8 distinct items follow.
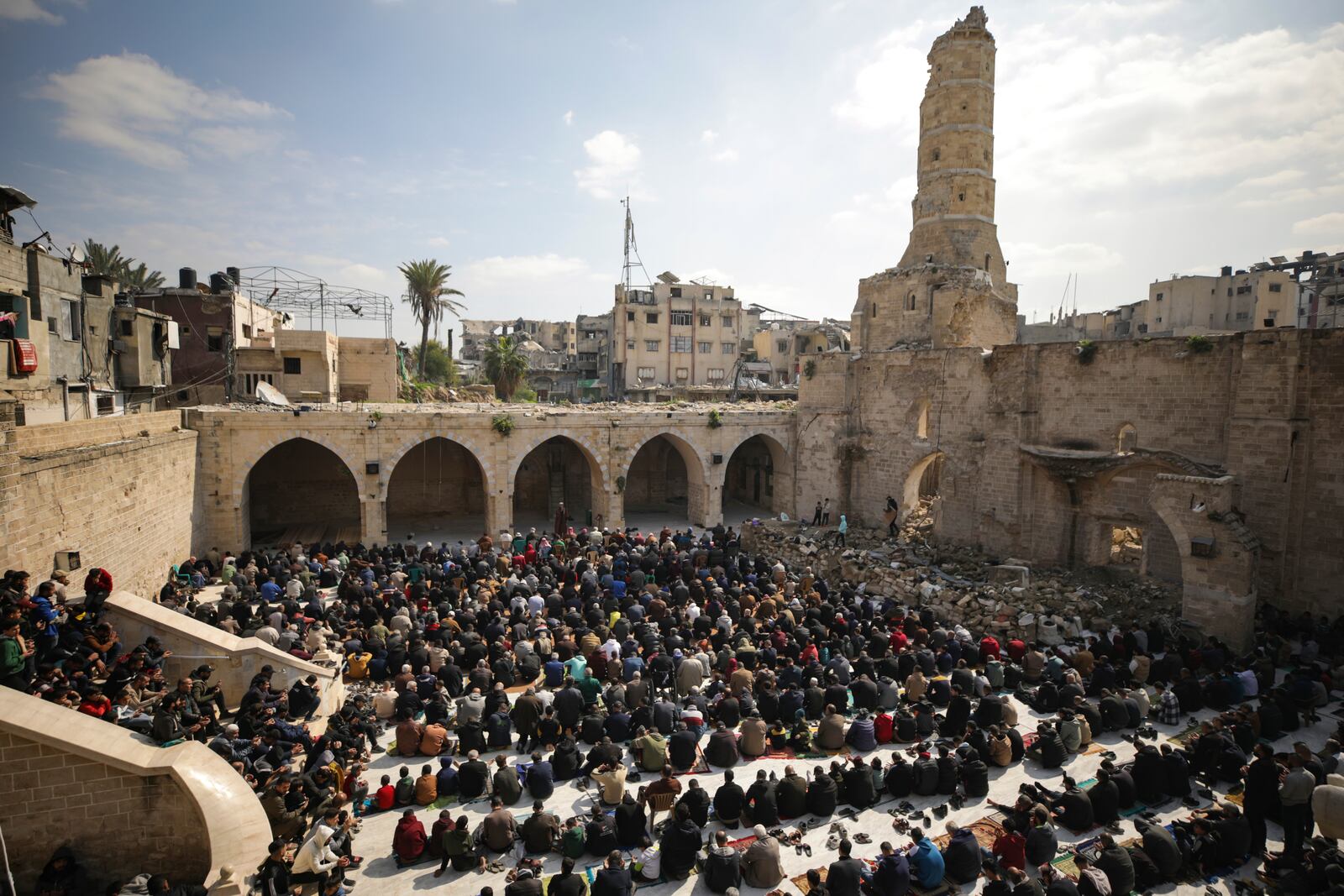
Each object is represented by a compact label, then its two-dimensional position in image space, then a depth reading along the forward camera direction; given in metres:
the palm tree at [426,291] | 37.88
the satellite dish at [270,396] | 22.09
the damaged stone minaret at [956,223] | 24.62
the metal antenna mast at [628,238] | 44.61
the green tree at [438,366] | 47.72
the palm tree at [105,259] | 29.84
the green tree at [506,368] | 40.12
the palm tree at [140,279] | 31.77
